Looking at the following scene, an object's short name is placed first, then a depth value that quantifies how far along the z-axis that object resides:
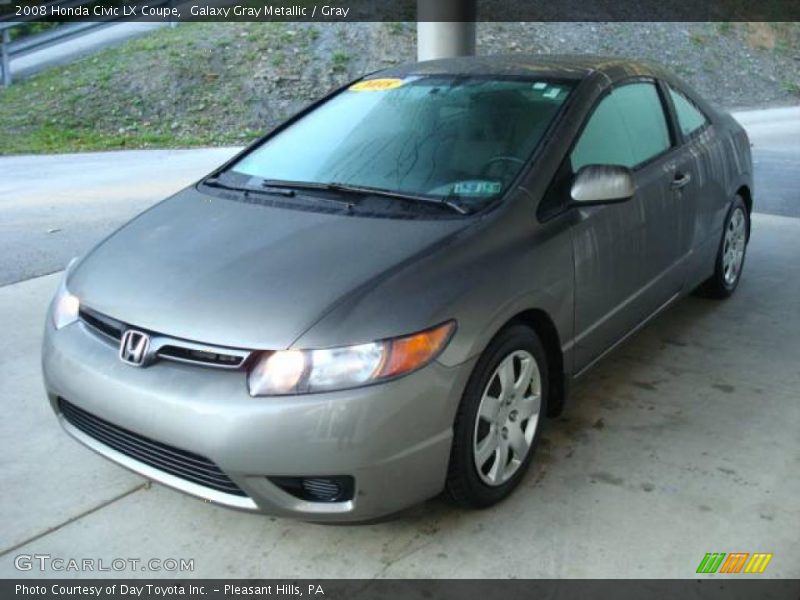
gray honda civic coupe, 2.47
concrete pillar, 7.10
